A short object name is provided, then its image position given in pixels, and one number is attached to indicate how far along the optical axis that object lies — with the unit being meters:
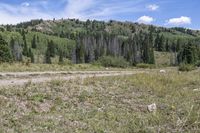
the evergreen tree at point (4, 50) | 38.88
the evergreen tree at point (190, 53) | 59.48
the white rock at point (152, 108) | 8.17
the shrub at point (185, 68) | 23.55
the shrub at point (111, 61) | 36.43
